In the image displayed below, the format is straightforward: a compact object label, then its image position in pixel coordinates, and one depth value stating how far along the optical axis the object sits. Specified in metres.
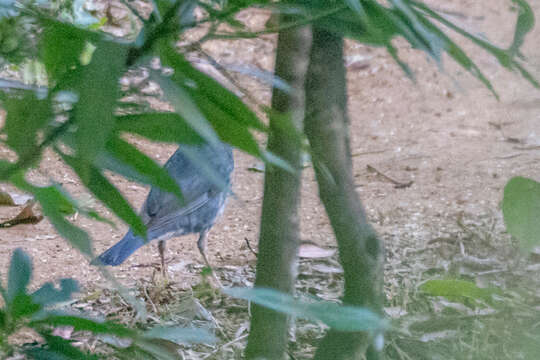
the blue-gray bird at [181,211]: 7.12
